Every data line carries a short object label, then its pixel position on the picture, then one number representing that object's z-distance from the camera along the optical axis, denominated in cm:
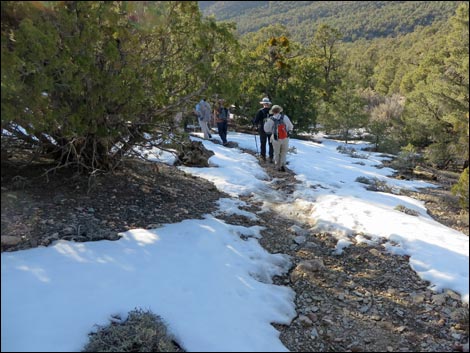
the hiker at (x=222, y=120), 1284
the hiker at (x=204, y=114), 1315
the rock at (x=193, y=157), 947
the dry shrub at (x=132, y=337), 309
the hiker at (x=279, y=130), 973
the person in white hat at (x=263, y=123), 1111
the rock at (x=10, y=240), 399
